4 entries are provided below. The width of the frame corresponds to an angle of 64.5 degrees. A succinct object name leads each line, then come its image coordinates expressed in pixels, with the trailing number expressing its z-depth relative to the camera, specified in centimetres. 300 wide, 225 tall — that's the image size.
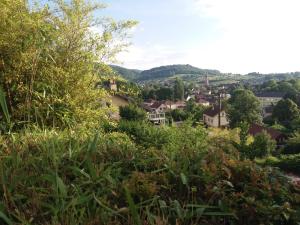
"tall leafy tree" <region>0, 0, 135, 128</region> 300
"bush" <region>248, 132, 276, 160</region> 1404
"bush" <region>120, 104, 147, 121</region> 1718
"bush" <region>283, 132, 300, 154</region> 1653
